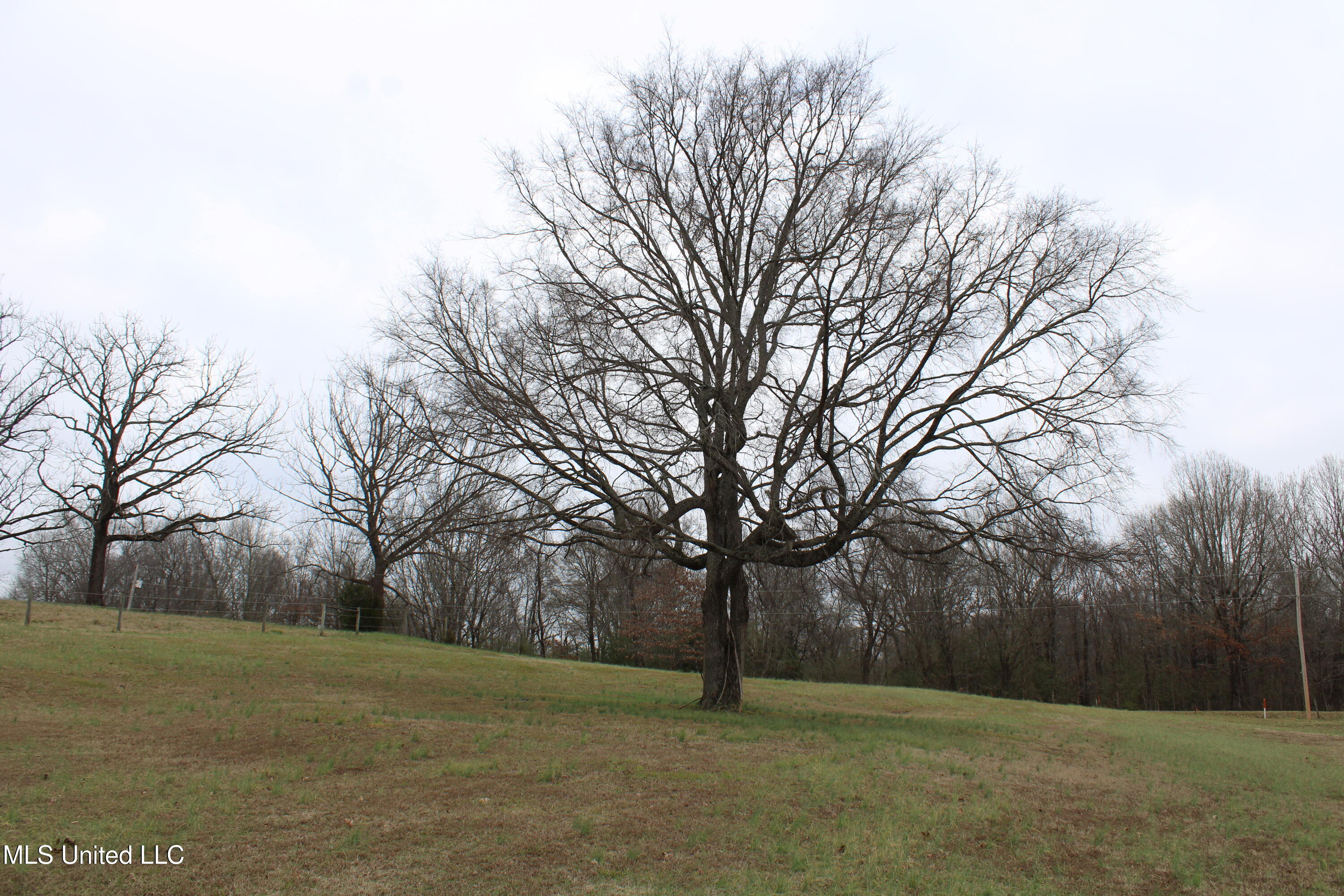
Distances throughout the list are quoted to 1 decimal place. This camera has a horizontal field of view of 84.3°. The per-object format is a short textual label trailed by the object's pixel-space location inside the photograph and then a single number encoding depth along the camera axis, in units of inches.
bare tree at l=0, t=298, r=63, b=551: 1113.4
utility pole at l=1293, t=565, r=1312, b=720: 1153.4
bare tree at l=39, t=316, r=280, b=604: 1208.8
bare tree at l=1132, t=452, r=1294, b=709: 1565.0
